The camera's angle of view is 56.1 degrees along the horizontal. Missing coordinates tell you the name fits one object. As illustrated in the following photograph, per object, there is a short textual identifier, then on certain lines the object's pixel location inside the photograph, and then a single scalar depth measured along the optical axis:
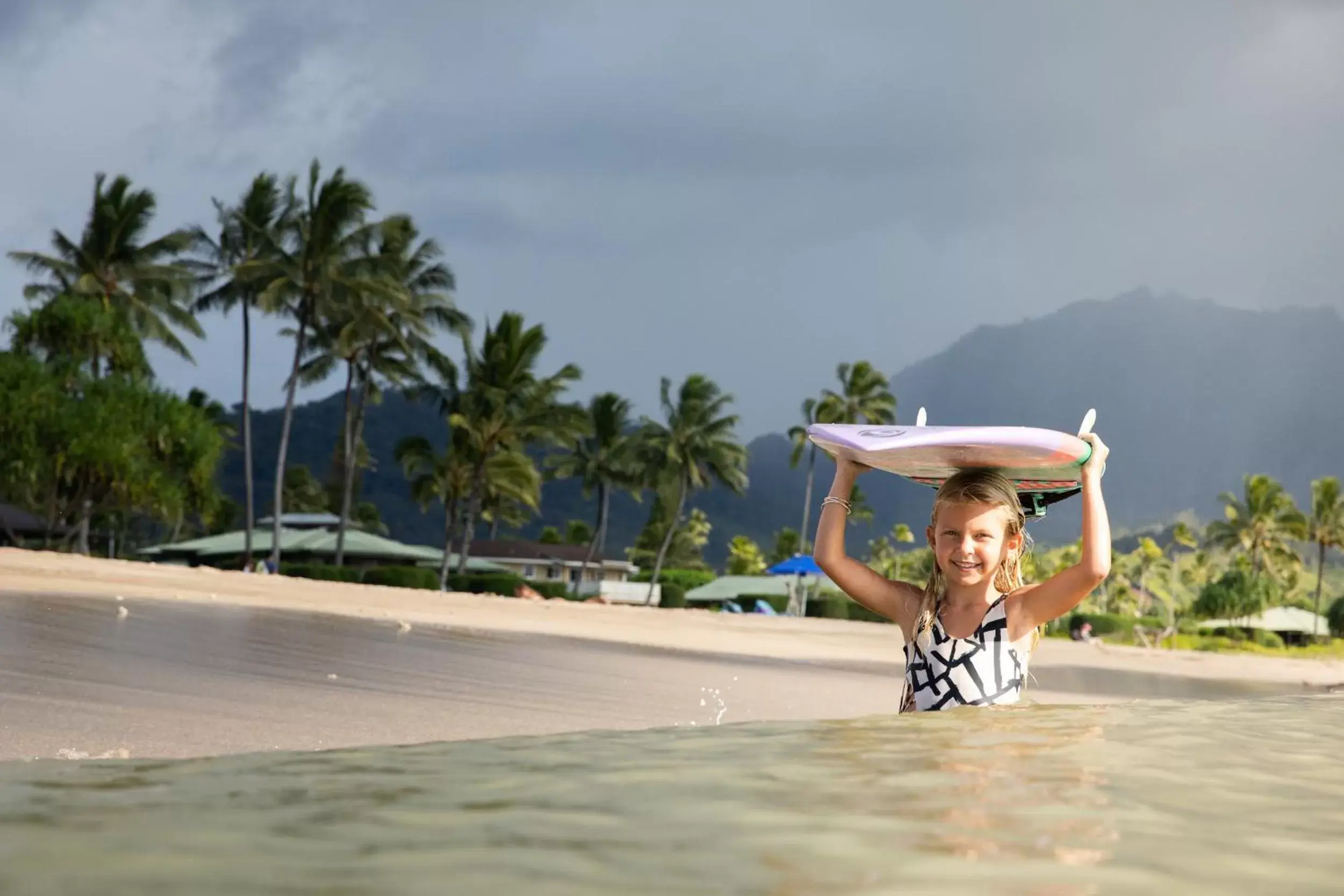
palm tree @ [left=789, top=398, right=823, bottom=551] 68.18
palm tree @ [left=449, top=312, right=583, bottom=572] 44.88
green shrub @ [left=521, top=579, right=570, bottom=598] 46.31
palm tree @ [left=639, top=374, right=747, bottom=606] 61.34
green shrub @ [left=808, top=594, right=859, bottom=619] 47.94
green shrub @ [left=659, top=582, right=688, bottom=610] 55.66
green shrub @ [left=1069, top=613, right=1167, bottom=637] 52.25
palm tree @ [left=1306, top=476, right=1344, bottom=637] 81.44
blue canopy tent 46.22
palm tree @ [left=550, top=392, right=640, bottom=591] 61.19
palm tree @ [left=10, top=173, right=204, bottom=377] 39.03
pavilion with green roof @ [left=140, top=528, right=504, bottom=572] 48.69
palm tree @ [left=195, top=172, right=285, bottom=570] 40.62
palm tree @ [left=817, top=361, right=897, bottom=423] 70.00
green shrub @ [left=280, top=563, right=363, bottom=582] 37.50
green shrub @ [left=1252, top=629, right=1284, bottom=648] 58.06
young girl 3.43
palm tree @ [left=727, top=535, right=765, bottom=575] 90.12
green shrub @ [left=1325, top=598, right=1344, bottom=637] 76.75
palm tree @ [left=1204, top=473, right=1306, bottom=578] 79.19
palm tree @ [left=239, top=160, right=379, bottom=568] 39.44
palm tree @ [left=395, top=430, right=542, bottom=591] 46.97
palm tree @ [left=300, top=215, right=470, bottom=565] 39.84
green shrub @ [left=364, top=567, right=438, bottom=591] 38.56
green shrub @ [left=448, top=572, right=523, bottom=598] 41.28
